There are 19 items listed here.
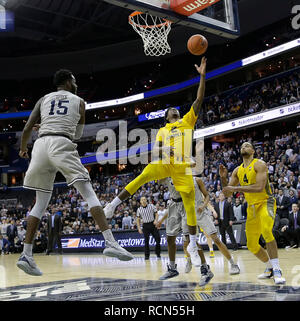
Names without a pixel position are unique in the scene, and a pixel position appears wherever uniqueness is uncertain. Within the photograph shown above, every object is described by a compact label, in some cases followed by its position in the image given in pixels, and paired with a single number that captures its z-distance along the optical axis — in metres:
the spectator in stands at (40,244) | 19.70
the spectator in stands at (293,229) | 12.45
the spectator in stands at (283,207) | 12.78
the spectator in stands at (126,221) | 17.02
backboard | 7.35
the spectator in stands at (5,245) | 19.91
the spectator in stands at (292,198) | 12.98
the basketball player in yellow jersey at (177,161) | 5.60
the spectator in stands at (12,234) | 20.03
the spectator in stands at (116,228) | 16.78
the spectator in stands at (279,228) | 12.61
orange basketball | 5.84
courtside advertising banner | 13.95
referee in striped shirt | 11.97
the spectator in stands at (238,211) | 13.89
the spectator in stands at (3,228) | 20.20
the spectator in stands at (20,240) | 20.49
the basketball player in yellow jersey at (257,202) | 5.82
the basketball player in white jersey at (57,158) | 4.11
